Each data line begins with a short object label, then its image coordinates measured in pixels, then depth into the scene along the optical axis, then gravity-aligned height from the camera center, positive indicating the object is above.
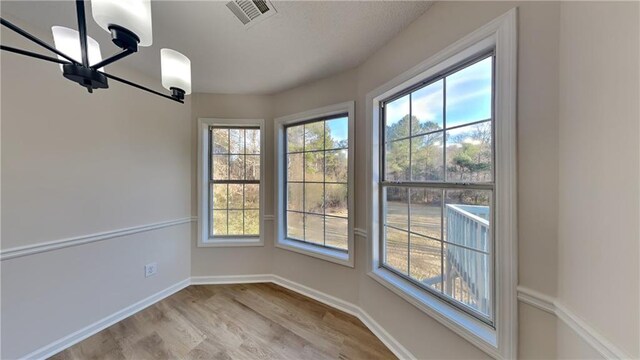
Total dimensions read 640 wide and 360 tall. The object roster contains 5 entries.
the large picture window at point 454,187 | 1.03 -0.04
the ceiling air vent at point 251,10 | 1.31 +1.02
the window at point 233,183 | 2.81 -0.05
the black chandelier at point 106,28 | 0.71 +0.51
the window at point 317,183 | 2.28 -0.04
